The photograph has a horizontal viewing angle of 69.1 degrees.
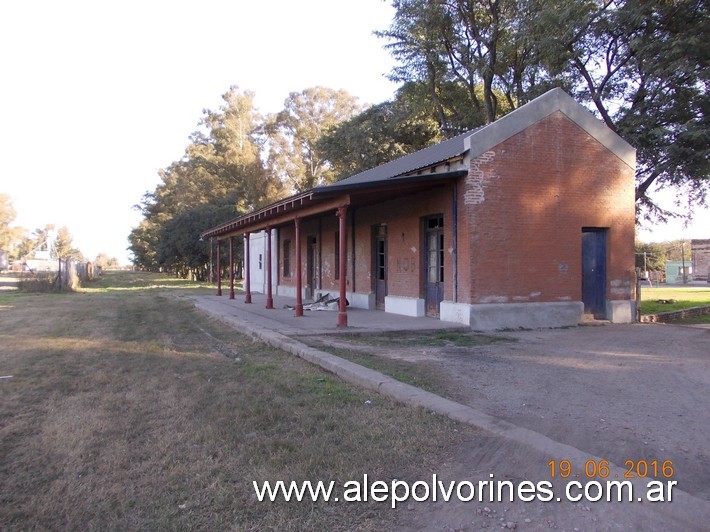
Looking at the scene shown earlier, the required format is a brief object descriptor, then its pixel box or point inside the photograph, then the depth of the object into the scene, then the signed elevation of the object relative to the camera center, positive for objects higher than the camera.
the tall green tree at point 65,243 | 121.69 +8.38
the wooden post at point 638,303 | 14.14 -0.90
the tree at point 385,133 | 28.19 +8.00
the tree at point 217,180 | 43.25 +8.84
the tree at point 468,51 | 22.83 +10.50
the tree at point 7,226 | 79.44 +8.28
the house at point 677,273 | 48.06 -0.32
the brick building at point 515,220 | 11.84 +1.29
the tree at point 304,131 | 46.59 +13.08
